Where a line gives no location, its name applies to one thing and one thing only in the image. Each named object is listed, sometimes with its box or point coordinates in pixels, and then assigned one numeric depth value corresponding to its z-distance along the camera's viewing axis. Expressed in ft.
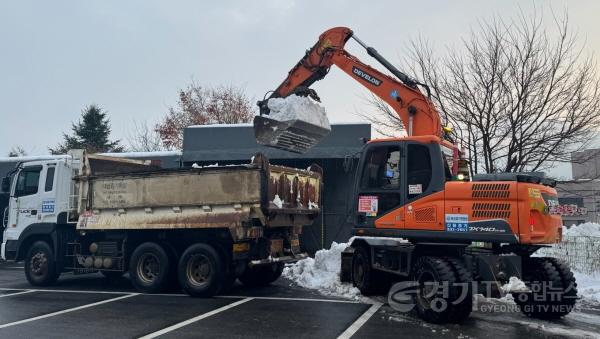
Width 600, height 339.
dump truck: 32.12
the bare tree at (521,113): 45.68
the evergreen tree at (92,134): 130.72
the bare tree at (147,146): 142.61
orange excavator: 24.59
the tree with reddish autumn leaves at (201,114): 125.18
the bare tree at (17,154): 172.49
